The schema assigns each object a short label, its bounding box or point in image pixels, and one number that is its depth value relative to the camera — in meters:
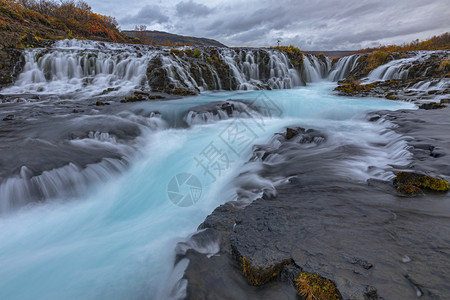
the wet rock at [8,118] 8.48
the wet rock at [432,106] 10.00
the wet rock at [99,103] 11.59
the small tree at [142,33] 45.41
